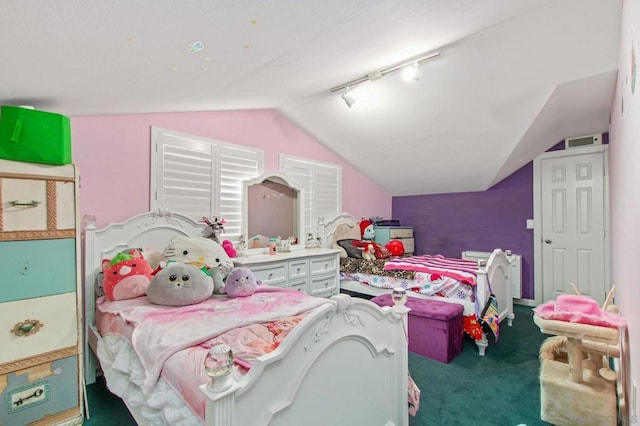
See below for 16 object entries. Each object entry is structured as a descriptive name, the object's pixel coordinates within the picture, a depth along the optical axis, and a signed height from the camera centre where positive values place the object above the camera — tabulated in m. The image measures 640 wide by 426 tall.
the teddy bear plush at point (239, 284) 1.98 -0.46
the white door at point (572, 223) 3.62 -0.12
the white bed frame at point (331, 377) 0.90 -0.58
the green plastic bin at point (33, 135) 1.48 +0.40
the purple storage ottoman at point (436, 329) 2.46 -0.97
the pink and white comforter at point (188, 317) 1.28 -0.54
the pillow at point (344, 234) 4.10 -0.28
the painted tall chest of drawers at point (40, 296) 1.50 -0.43
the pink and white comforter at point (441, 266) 2.77 -0.55
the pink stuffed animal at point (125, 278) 1.93 -0.41
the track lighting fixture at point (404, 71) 2.27 +1.13
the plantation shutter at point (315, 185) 3.81 +0.39
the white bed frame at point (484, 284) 2.65 -0.70
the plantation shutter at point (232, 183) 3.09 +0.32
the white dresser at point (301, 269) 2.87 -0.57
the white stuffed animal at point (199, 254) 2.29 -0.31
